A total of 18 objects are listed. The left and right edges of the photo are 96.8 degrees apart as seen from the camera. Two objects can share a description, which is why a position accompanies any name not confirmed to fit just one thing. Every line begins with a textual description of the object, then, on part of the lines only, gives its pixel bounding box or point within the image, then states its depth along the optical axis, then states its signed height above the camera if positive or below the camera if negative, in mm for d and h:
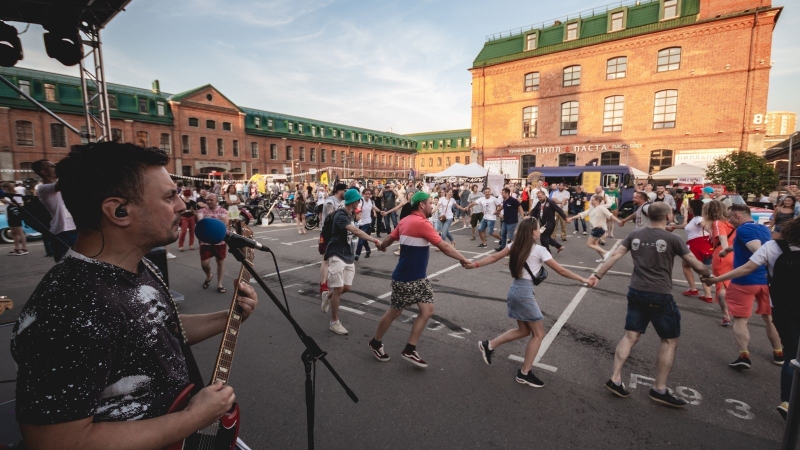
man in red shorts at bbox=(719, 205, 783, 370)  4133 -1209
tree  18562 +919
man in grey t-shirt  3525 -1067
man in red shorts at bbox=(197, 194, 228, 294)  7031 -1284
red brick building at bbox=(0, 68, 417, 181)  30328 +6731
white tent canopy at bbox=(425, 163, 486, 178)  21042 +1235
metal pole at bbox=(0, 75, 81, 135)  6581 +2034
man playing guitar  1010 -443
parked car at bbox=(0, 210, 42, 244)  11492 -1310
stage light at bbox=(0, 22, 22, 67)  6820 +2807
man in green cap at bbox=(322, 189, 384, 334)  5207 -966
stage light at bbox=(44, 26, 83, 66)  7566 +3164
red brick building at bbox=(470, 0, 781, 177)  25250 +8667
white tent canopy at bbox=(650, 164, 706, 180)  20781 +1139
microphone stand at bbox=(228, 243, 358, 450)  1929 -946
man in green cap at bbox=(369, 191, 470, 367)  4188 -1068
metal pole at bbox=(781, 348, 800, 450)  2344 -1558
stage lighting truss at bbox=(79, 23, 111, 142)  7961 +2631
